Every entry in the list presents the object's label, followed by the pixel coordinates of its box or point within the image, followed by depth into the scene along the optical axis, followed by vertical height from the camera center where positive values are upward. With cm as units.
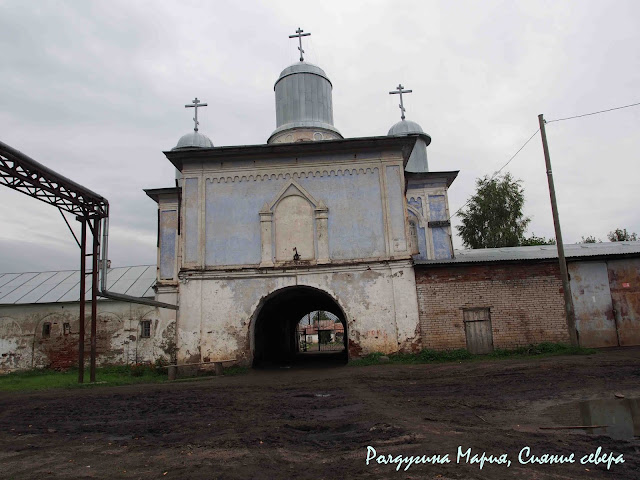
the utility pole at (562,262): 1405 +157
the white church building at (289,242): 1492 +288
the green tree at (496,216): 3119 +691
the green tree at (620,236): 3872 +625
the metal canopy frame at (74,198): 1081 +386
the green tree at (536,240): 3467 +568
